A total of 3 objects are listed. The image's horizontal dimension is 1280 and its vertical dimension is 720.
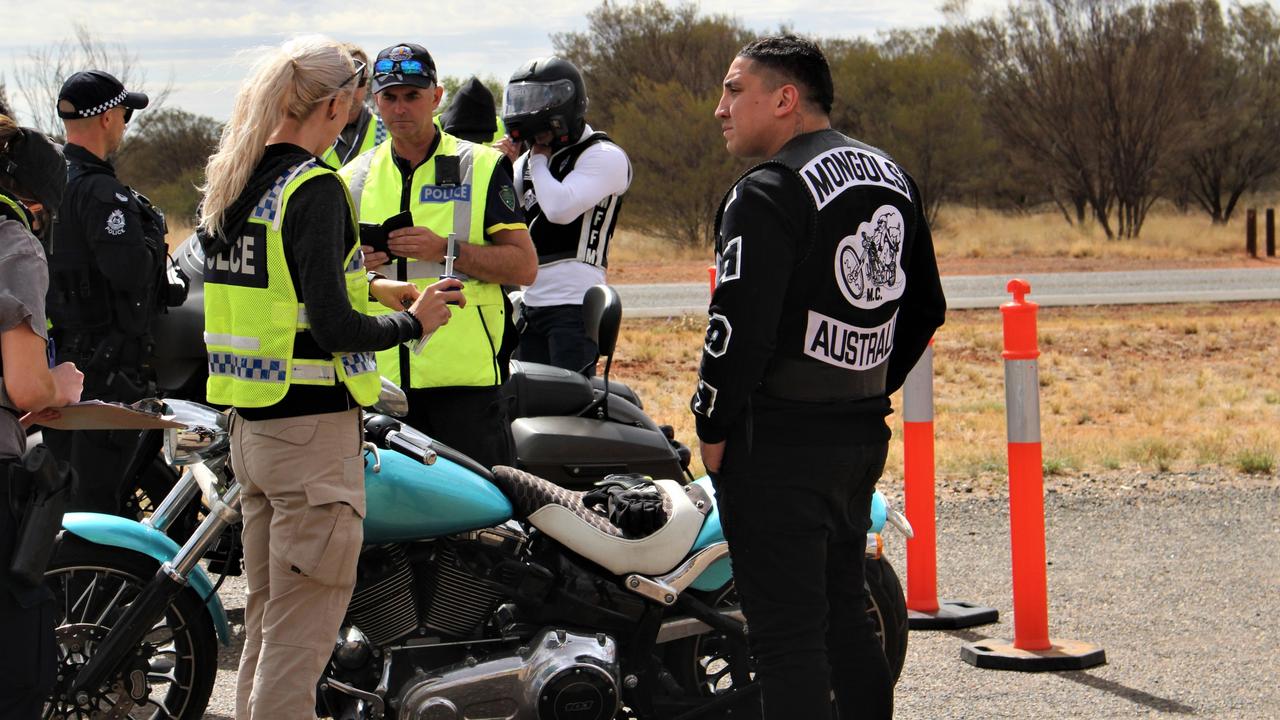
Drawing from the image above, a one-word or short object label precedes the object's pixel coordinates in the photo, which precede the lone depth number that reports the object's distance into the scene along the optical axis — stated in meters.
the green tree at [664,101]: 34.19
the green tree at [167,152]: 45.12
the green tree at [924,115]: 38.56
